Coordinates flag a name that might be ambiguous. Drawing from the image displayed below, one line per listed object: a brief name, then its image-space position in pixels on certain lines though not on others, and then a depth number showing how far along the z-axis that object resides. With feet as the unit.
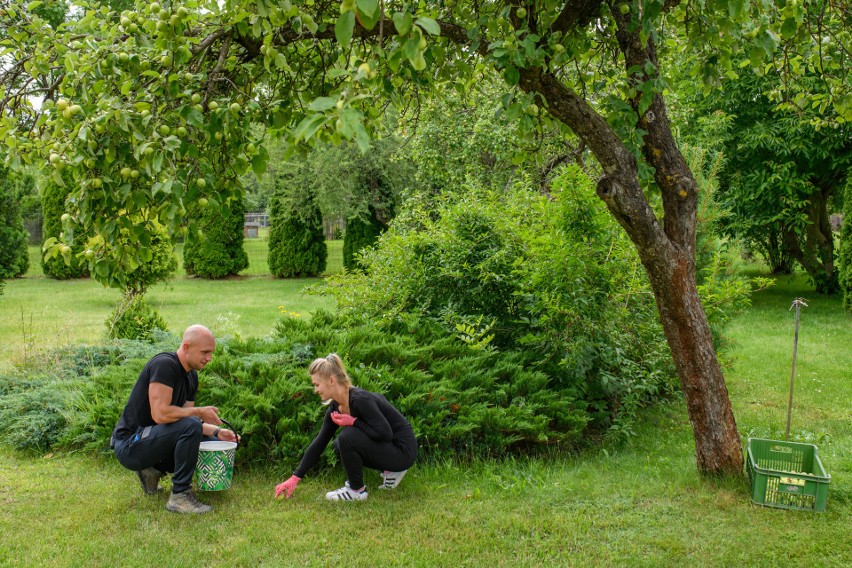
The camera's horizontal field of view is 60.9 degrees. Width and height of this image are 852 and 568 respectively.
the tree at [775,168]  44.65
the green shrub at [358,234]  68.08
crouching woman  15.28
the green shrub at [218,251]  66.90
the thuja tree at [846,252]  42.19
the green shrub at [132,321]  28.30
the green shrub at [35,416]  19.06
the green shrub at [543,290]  19.80
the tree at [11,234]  56.95
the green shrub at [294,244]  67.67
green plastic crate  14.26
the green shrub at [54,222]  61.36
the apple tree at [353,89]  10.42
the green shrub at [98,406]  18.10
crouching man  14.56
